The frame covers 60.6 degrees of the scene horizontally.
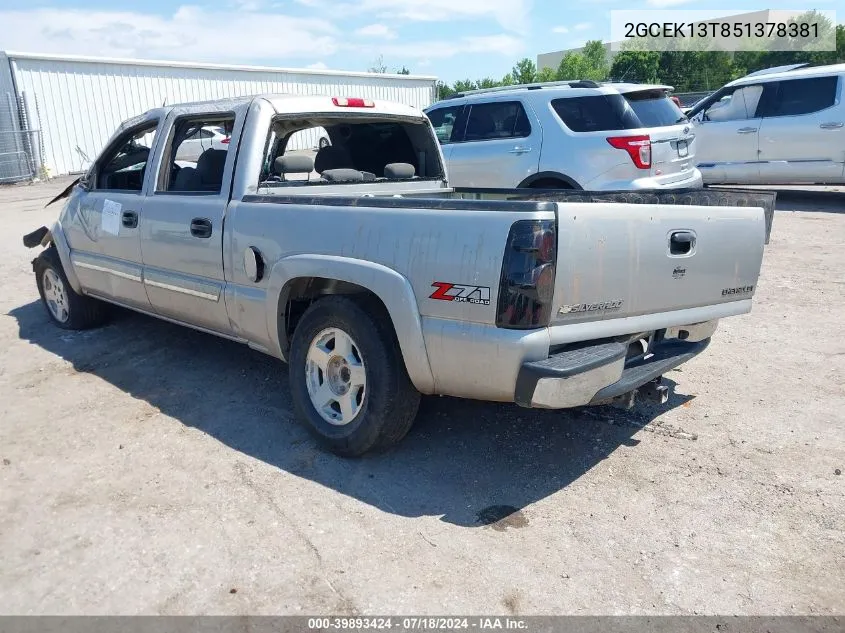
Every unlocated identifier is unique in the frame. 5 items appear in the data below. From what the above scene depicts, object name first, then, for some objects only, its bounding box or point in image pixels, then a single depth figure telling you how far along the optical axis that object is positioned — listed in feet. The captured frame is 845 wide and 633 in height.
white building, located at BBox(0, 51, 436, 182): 69.21
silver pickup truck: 10.11
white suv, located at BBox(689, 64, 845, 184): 37.19
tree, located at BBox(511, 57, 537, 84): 177.78
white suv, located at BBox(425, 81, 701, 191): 25.93
